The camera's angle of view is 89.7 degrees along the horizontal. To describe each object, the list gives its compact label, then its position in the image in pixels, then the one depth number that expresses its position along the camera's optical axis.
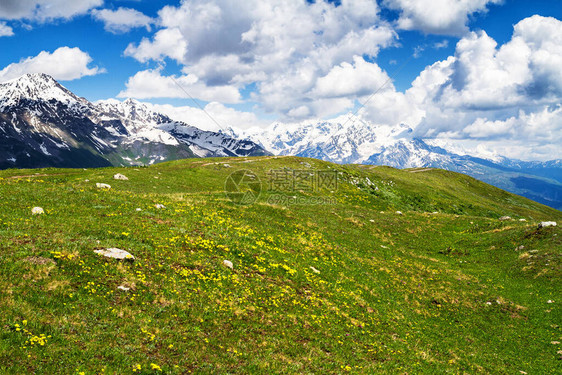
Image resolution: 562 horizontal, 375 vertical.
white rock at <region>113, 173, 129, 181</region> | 50.94
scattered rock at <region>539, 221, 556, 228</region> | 35.99
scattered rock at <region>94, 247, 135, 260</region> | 15.59
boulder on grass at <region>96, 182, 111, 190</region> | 33.97
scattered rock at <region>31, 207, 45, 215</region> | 18.97
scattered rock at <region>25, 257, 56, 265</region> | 13.17
